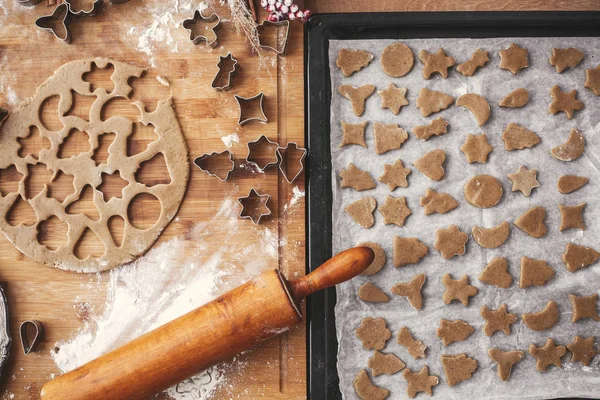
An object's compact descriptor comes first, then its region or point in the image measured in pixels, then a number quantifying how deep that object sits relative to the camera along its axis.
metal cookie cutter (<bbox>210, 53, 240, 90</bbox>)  1.26
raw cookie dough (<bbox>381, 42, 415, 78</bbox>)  1.27
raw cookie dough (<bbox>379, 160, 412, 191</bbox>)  1.25
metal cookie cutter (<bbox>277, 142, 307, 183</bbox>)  1.25
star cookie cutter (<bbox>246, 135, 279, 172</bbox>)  1.27
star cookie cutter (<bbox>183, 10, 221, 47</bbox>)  1.27
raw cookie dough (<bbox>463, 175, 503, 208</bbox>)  1.24
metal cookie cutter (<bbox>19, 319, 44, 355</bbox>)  1.23
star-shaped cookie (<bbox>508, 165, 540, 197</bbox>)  1.24
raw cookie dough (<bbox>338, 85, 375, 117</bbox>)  1.27
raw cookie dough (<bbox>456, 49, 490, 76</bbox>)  1.26
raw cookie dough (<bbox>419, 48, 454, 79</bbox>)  1.26
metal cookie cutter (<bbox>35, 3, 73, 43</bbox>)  1.27
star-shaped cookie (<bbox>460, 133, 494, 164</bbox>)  1.25
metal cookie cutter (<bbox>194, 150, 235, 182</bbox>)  1.26
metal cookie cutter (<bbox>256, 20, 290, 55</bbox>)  1.28
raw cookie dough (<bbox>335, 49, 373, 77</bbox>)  1.27
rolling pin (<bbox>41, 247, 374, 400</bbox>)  1.12
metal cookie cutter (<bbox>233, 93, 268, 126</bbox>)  1.27
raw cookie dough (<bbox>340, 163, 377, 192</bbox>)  1.25
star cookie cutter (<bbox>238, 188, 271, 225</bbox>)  1.26
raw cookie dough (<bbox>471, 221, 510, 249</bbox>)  1.24
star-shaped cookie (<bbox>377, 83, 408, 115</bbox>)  1.26
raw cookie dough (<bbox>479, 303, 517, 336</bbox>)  1.23
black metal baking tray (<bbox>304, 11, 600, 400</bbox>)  1.25
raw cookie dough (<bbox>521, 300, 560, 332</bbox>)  1.23
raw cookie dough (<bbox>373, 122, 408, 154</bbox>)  1.26
